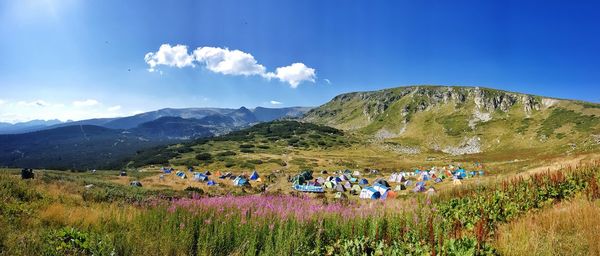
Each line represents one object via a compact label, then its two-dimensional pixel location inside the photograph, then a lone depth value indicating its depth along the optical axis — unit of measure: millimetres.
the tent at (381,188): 43719
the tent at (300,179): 61925
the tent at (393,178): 62138
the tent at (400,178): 60150
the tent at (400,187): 49362
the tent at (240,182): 64875
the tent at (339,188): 54256
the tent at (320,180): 64475
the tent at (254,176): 76300
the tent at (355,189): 51462
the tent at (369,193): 43081
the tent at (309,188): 53050
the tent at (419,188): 45391
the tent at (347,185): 56388
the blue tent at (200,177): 69000
